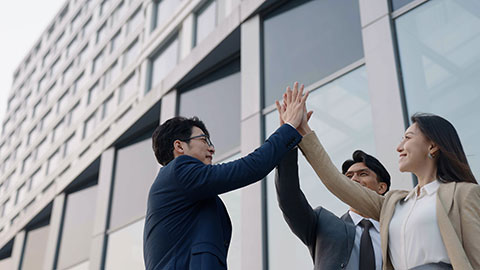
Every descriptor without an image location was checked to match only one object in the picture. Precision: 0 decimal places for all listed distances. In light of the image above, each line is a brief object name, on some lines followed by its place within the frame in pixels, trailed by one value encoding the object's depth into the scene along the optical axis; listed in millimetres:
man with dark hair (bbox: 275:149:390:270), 3236
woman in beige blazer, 2494
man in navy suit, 2595
